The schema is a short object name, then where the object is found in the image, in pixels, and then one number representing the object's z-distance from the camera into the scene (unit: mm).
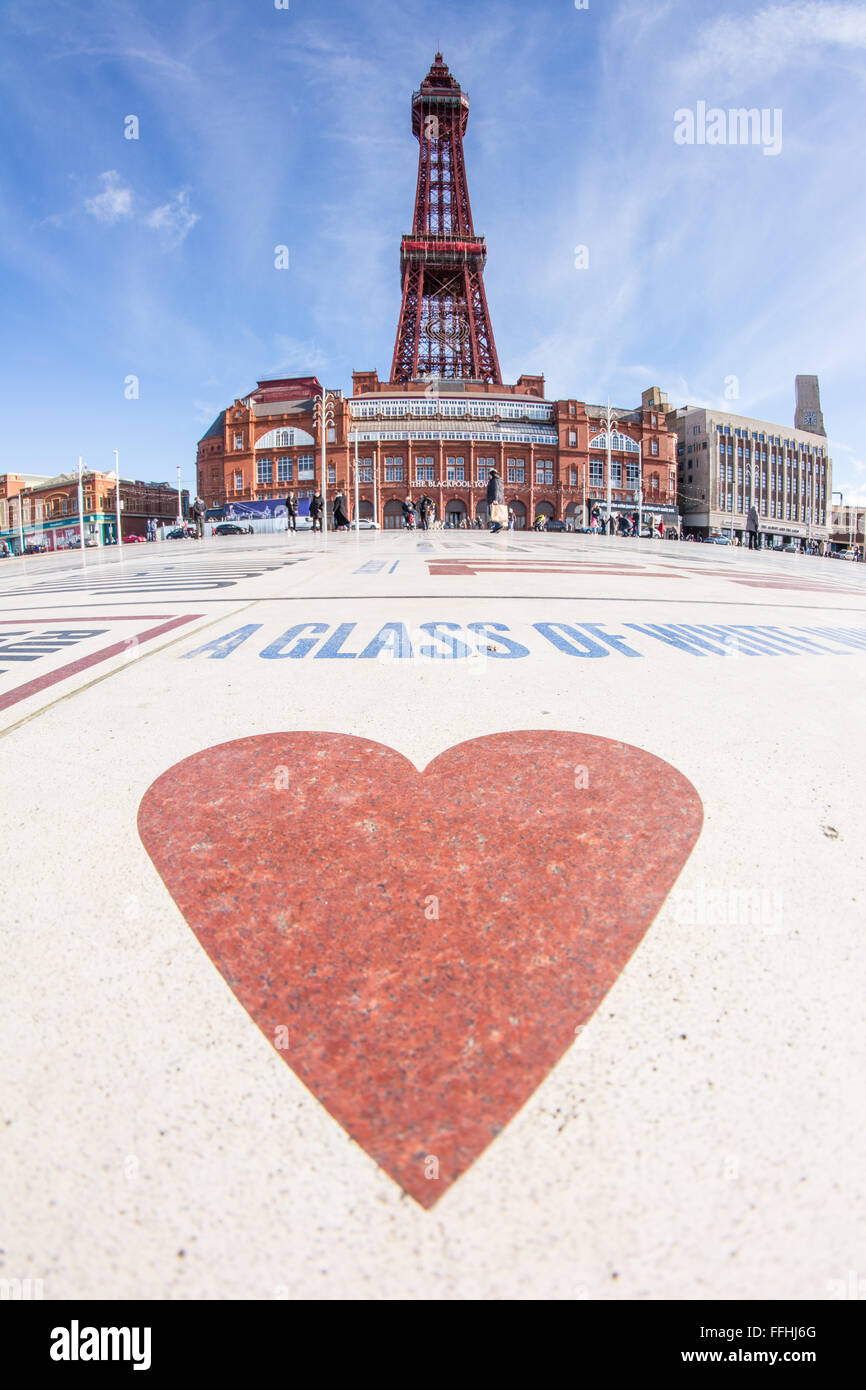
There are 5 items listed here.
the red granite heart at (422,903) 1241
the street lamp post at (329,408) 74500
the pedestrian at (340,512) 28884
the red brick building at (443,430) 76875
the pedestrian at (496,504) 30047
